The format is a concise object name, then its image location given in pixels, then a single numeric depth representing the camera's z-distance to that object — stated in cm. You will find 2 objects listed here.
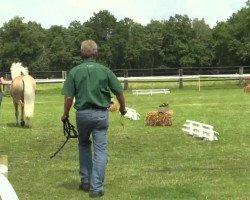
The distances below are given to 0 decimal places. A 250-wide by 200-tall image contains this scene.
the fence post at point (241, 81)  3838
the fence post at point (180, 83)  3782
